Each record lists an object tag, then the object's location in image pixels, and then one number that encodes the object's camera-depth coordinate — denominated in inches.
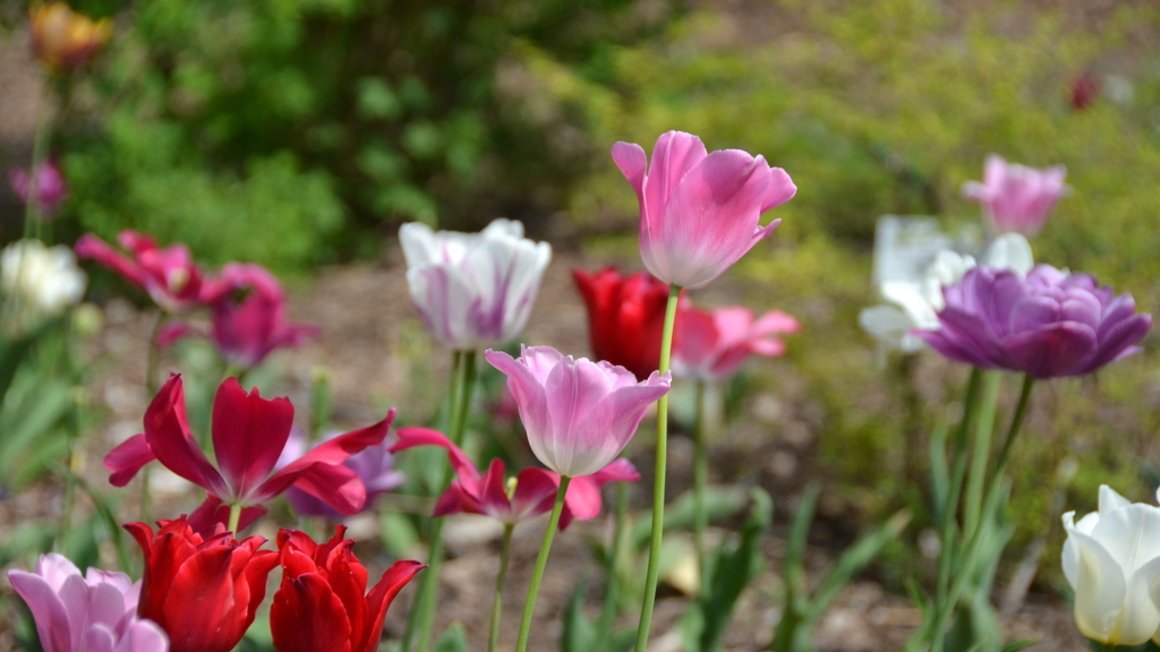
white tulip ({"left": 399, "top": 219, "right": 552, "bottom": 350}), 52.8
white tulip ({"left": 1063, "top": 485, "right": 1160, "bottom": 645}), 46.7
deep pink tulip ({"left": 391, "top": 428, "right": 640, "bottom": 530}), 48.1
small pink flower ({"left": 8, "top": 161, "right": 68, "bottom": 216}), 144.0
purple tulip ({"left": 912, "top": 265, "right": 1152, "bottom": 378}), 49.0
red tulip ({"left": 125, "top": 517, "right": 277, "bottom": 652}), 42.8
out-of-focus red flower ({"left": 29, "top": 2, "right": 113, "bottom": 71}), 90.7
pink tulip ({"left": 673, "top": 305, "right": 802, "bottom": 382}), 62.6
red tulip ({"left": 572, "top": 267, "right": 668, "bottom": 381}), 55.2
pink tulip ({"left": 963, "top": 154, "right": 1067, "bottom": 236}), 76.7
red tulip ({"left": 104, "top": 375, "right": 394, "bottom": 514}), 44.7
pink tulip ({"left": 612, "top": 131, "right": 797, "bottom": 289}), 45.3
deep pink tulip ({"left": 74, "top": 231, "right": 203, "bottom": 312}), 63.4
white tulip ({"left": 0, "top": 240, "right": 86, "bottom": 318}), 95.2
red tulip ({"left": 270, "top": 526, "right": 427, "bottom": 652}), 43.2
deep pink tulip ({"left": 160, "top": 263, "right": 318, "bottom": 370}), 64.2
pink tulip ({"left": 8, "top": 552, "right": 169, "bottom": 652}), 42.8
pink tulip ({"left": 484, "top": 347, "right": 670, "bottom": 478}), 44.1
